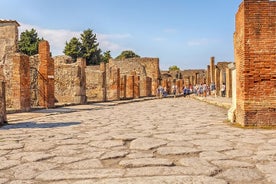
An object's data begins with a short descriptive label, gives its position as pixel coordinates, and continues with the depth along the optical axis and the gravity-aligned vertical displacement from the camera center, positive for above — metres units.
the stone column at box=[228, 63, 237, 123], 6.60 -0.47
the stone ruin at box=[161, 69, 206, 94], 43.36 +0.96
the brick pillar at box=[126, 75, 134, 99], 25.56 -0.17
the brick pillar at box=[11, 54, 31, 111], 10.55 +0.07
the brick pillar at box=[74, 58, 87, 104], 15.94 -0.16
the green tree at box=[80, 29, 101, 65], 49.44 +5.65
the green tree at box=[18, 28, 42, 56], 42.81 +6.00
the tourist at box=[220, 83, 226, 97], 23.04 -0.56
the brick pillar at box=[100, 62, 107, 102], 19.70 -0.22
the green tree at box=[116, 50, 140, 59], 70.50 +6.68
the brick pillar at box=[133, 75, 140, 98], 25.91 -0.42
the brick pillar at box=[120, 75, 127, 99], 25.12 -0.15
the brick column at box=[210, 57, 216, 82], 27.92 +1.29
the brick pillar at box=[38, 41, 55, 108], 12.45 +0.34
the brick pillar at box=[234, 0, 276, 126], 5.82 +0.40
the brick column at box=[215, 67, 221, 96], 25.17 +0.11
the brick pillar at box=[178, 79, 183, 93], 42.28 -0.27
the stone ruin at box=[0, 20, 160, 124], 10.77 +0.27
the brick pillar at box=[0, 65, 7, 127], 6.76 -0.42
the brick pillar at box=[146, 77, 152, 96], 31.27 -0.24
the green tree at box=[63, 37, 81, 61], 48.56 +5.71
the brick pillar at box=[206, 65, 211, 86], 30.77 +0.73
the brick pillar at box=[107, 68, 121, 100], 21.95 -0.19
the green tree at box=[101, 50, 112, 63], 53.41 +4.92
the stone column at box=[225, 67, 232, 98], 20.33 -0.12
